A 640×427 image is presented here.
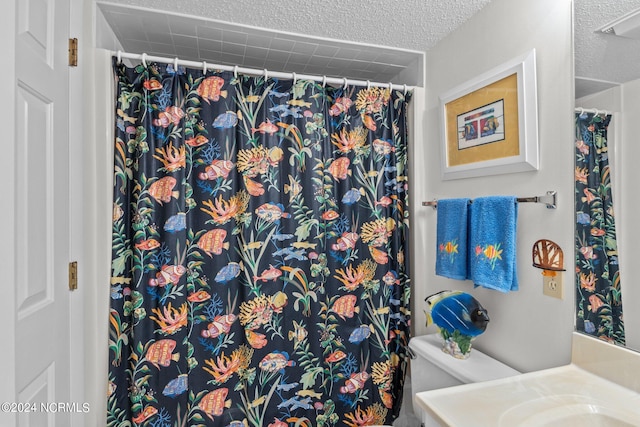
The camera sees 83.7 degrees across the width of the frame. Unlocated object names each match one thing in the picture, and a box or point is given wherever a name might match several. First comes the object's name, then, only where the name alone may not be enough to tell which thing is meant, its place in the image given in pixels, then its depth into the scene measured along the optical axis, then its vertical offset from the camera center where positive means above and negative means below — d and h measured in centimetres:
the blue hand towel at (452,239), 169 -13
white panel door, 98 +0
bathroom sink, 92 -54
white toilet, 147 -67
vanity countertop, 92 -53
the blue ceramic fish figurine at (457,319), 154 -47
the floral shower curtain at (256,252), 173 -20
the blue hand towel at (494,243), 144 -12
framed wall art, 142 +41
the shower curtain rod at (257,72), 171 +75
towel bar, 133 +5
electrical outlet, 131 -27
